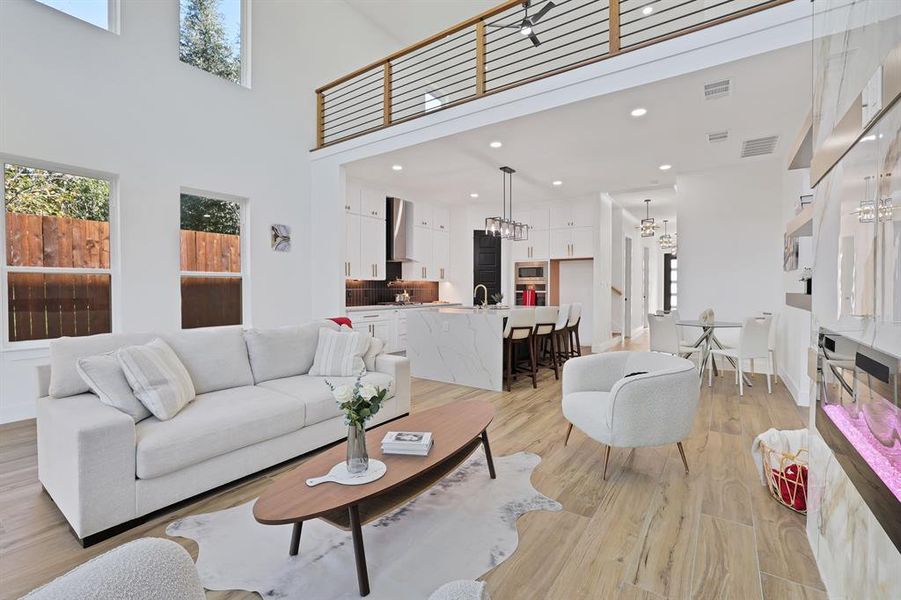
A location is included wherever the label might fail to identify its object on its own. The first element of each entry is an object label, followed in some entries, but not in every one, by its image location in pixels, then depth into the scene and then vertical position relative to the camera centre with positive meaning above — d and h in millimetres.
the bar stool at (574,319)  6062 -485
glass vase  1858 -726
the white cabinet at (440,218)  8398 +1344
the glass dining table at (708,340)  4821 -638
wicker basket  2258 -1035
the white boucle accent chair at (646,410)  2531 -758
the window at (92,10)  4023 +2667
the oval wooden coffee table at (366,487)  1593 -823
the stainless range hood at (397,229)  7445 +988
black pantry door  8562 +501
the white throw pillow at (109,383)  2320 -534
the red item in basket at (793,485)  2254 -1061
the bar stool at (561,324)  5719 -508
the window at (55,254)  3883 +294
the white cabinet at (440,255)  8416 +611
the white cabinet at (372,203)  6969 +1367
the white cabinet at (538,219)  8148 +1279
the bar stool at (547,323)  5172 -454
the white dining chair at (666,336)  5066 -597
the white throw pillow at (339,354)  3480 -570
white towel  2498 -917
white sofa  2016 -788
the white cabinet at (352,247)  6668 +602
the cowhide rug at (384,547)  1746 -1212
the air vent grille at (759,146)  4738 +1623
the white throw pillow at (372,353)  3740 -597
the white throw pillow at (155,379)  2389 -540
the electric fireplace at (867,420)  1002 -377
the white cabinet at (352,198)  6656 +1380
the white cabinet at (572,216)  7688 +1293
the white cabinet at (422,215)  7930 +1339
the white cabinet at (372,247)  6988 +638
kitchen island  4914 -734
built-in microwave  8367 +276
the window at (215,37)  4965 +3008
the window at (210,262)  5039 +287
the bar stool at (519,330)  4902 -520
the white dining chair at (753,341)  4551 -588
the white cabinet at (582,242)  7664 +795
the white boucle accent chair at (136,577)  597 -438
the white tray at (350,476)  1783 -812
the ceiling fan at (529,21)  3916 +2467
